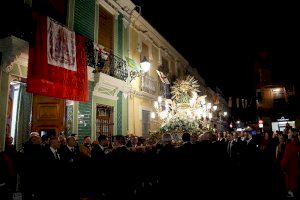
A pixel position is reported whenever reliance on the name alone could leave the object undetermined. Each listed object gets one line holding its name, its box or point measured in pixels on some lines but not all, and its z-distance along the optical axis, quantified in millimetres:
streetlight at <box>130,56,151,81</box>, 14603
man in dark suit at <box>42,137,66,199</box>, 6207
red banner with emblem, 8586
